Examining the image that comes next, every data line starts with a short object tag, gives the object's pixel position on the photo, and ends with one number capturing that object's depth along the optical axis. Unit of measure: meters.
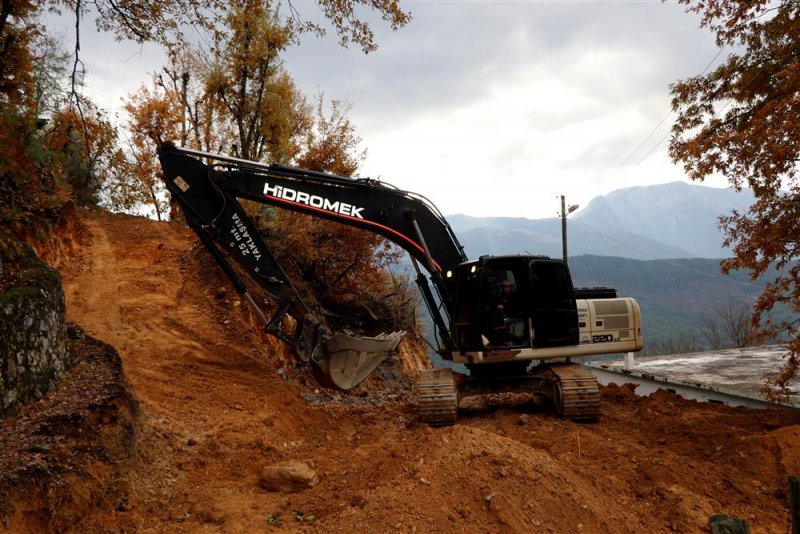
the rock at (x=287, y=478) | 5.21
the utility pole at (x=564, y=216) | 21.13
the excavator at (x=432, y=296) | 7.41
